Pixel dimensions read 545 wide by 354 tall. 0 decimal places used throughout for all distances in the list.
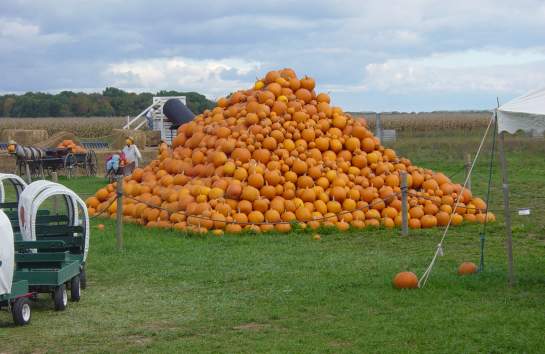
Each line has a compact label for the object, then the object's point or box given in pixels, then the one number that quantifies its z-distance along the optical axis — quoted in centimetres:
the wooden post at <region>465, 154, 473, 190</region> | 1875
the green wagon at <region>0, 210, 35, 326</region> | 884
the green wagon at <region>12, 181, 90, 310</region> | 990
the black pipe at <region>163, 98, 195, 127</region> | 2673
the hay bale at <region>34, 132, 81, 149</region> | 3675
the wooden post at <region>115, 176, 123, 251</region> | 1445
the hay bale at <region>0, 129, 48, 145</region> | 3959
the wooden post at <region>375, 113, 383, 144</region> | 3092
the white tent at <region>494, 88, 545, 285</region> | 987
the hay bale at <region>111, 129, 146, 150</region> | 3608
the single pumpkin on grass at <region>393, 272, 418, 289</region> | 1061
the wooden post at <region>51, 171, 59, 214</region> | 1667
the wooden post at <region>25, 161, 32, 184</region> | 2620
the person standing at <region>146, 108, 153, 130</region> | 4338
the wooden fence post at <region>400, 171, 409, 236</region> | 1545
